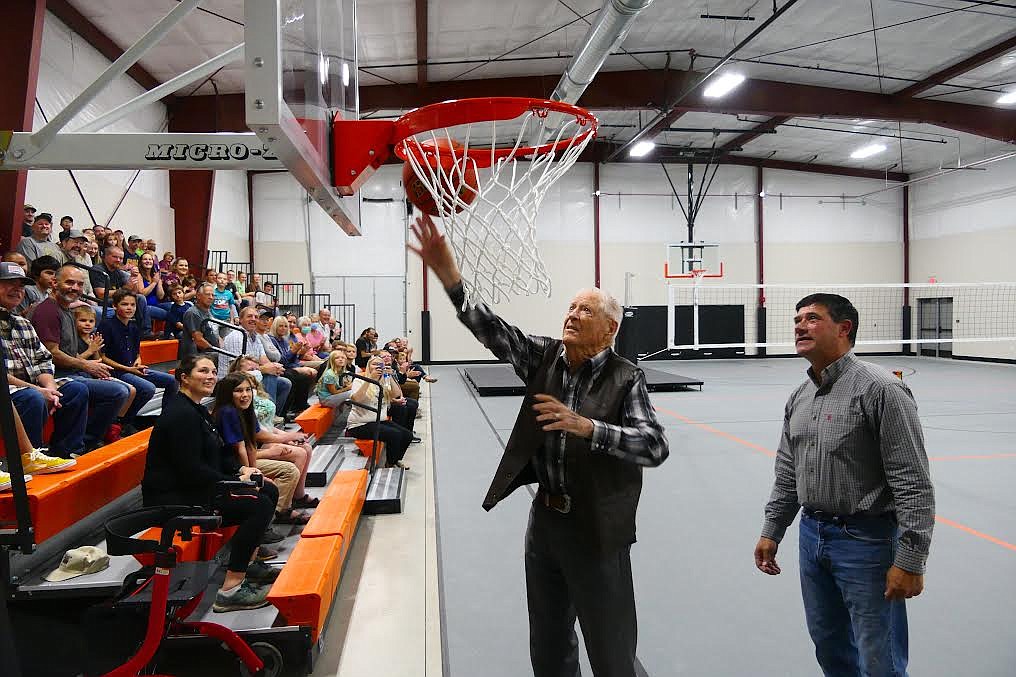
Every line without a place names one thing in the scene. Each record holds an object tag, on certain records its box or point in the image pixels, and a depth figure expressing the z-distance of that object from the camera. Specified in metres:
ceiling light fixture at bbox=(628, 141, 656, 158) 16.60
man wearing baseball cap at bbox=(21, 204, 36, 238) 7.51
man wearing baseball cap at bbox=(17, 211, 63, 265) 6.99
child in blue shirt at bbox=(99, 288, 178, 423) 5.66
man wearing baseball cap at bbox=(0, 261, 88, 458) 3.95
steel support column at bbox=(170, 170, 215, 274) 13.18
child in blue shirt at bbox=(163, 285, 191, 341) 8.38
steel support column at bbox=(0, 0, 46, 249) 6.73
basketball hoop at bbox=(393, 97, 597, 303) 2.87
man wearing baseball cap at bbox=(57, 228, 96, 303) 7.22
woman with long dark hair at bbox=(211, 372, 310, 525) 4.36
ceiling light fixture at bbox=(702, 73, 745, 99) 11.31
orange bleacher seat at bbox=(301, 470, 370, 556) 4.18
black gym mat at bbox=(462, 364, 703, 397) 12.48
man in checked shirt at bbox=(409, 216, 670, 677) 2.12
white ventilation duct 7.24
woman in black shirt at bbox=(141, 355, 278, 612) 3.59
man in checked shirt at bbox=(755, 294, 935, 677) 2.07
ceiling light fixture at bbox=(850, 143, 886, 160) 17.05
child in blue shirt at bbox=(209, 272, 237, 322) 8.81
